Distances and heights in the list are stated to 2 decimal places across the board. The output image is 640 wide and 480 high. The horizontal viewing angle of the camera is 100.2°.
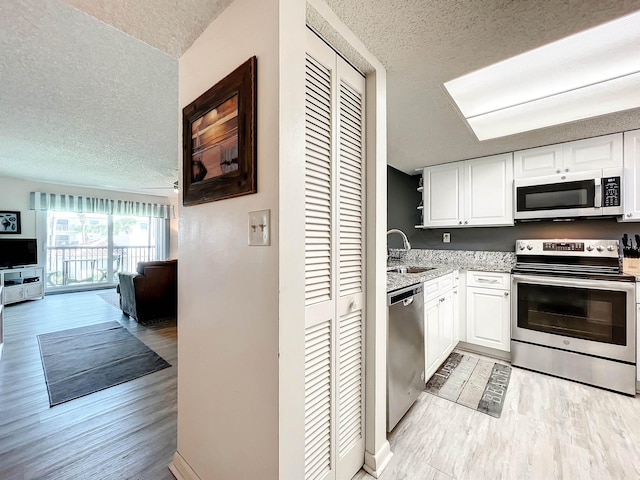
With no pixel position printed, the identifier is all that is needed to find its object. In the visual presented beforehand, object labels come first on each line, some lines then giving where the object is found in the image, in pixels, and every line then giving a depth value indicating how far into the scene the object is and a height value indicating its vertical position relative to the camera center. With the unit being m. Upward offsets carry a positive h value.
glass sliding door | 5.84 -0.21
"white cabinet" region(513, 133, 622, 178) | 2.37 +0.78
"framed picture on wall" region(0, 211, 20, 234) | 4.99 +0.31
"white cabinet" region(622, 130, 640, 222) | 2.28 +0.53
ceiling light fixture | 1.61 +1.15
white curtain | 5.43 +0.76
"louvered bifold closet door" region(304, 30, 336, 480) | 1.08 -0.11
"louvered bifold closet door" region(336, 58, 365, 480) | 1.26 -0.18
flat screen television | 4.77 -0.25
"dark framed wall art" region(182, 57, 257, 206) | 0.94 +0.40
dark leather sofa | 3.77 -0.78
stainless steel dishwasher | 1.57 -0.71
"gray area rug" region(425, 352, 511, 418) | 1.96 -1.21
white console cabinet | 4.63 -0.82
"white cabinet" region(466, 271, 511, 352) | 2.63 -0.73
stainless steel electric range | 2.07 -0.66
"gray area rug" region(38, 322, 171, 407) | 2.20 -1.21
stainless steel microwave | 2.33 +0.41
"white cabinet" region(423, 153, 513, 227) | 2.89 +0.53
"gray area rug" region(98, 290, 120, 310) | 4.93 -1.20
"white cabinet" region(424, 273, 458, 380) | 2.09 -0.73
